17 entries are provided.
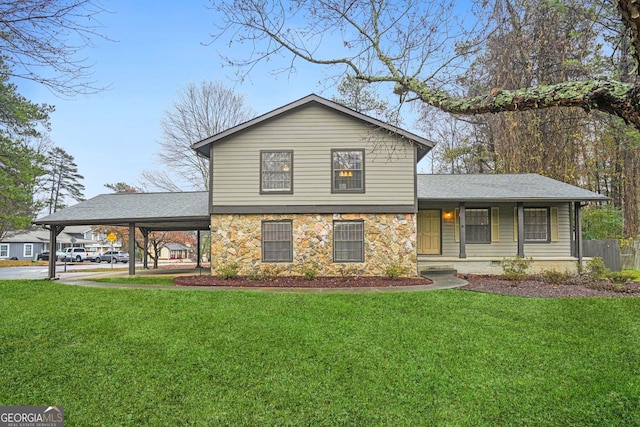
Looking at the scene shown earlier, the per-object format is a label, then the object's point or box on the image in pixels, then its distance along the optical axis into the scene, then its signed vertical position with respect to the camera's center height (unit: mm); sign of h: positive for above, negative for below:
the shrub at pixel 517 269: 11891 -1228
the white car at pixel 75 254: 37053 -2212
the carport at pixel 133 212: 13219 +768
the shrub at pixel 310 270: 11660 -1220
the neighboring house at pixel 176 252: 53062 -2961
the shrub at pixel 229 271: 11781 -1259
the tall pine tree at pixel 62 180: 45156 +6618
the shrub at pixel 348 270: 12156 -1233
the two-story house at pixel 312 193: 12234 +1343
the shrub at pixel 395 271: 11727 -1227
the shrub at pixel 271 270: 12195 -1243
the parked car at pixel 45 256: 36469 -2344
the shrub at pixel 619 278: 11523 -1440
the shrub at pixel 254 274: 11748 -1357
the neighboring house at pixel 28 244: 37500 -1270
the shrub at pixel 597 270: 12477 -1271
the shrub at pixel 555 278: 11312 -1421
